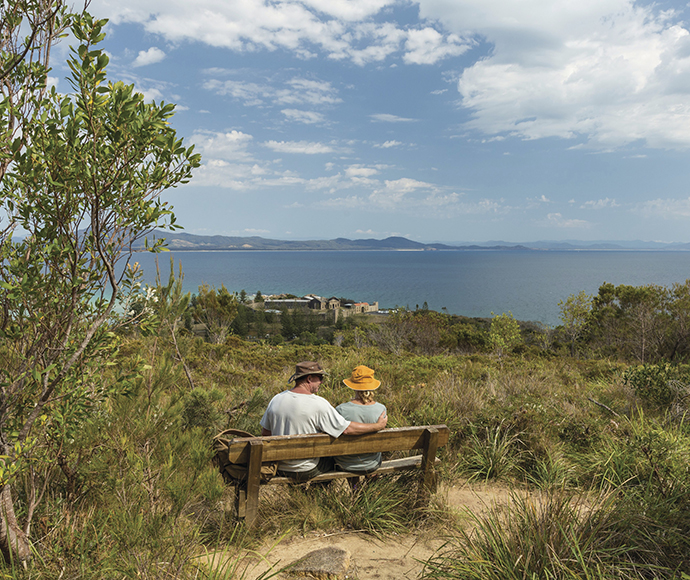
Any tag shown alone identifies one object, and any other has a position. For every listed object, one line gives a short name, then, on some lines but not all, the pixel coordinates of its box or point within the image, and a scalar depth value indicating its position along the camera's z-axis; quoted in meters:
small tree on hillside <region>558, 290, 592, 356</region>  34.06
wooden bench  3.14
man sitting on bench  3.45
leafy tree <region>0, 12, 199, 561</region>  2.17
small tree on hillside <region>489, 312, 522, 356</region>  31.50
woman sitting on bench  3.63
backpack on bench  3.23
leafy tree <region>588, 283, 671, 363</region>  21.23
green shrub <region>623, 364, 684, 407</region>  6.30
